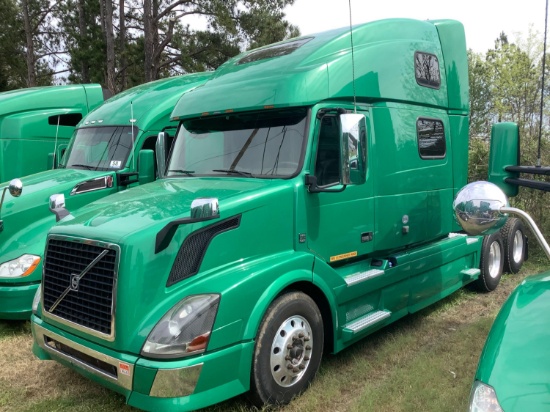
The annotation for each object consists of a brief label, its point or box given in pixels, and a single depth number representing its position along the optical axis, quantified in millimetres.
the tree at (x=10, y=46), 24281
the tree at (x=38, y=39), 23453
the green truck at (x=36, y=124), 8875
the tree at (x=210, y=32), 17016
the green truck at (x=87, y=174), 5410
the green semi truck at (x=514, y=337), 1771
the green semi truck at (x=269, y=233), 3271
